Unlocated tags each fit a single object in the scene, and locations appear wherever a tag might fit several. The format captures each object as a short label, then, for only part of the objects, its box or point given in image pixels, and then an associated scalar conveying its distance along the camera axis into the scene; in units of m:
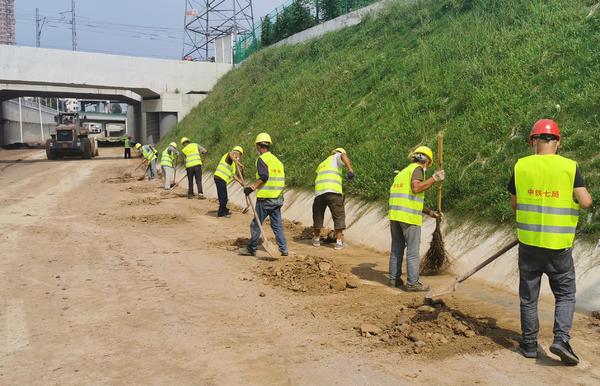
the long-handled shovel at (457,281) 4.73
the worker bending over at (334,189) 9.09
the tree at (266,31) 32.72
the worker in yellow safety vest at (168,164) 18.41
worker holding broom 6.32
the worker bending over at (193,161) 15.75
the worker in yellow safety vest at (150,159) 22.23
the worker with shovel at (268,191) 8.12
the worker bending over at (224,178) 12.44
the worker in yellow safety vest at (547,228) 4.06
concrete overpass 30.83
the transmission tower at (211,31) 42.81
